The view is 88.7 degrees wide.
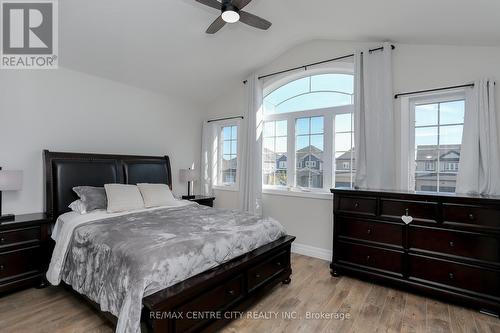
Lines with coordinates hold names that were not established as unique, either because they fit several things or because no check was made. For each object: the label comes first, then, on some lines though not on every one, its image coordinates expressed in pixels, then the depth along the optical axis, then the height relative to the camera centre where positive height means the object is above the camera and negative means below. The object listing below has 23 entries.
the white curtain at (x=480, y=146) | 2.61 +0.20
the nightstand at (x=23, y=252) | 2.51 -0.91
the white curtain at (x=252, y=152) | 4.32 +0.20
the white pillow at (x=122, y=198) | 3.02 -0.42
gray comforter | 1.68 -0.69
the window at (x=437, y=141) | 2.97 +0.29
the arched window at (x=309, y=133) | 3.76 +0.50
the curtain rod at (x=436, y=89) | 2.79 +0.88
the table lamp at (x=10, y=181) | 2.61 -0.19
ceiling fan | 2.24 +1.41
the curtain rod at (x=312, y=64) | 3.31 +1.53
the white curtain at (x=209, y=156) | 5.18 +0.16
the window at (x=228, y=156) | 5.04 +0.16
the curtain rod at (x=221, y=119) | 4.76 +0.88
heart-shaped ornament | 2.69 -0.57
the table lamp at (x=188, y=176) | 4.55 -0.22
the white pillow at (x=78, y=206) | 2.92 -0.50
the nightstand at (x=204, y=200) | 4.41 -0.63
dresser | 2.33 -0.81
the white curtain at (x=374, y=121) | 3.22 +0.56
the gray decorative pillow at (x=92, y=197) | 2.99 -0.40
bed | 1.70 -0.83
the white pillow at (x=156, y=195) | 3.37 -0.43
